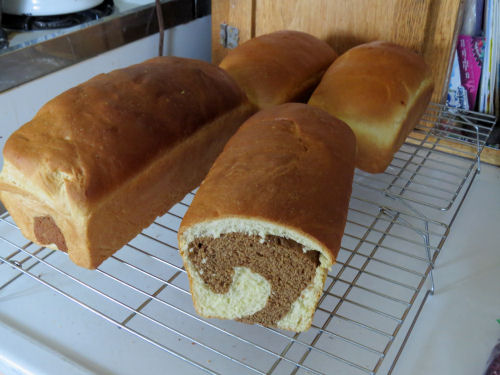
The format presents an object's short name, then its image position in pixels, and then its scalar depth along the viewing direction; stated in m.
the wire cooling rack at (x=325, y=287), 0.96
